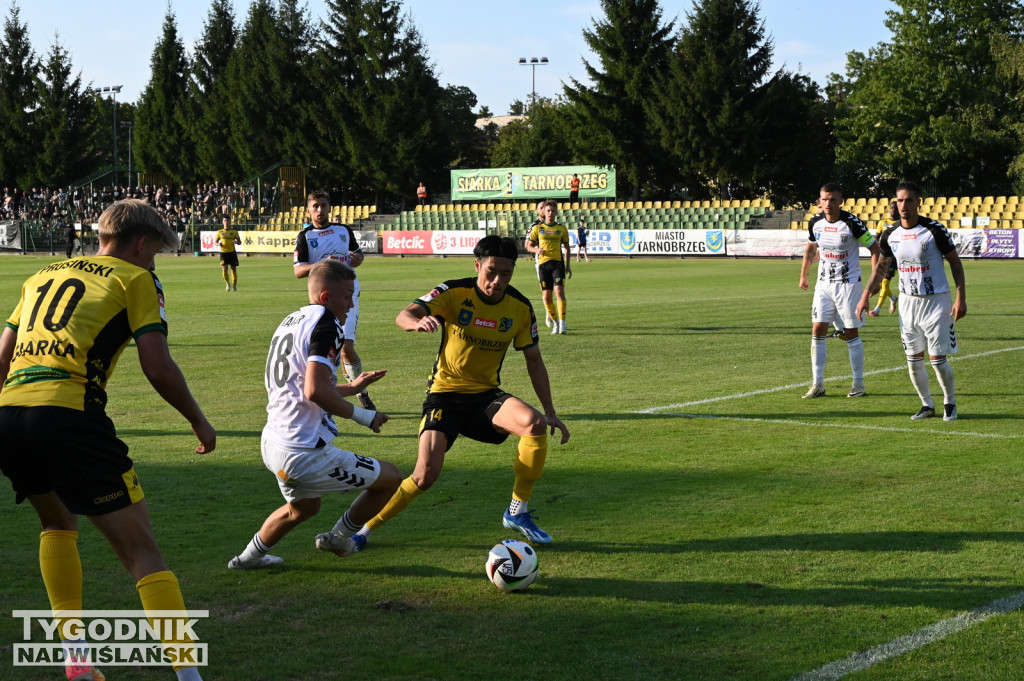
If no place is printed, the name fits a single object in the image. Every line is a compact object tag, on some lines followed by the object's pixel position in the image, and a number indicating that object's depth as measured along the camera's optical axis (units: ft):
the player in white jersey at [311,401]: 17.60
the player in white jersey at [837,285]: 38.86
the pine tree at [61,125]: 295.48
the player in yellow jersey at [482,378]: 20.97
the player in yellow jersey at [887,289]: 37.14
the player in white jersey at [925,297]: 34.22
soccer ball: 18.26
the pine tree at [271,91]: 267.18
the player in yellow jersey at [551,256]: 60.44
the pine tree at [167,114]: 296.71
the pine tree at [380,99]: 243.81
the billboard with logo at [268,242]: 191.62
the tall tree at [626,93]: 212.43
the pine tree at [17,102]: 297.33
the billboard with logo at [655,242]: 155.43
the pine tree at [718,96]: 200.13
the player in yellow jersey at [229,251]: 97.09
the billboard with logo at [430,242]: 174.19
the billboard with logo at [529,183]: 195.93
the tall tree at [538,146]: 252.21
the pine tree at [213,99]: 283.79
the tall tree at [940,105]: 180.04
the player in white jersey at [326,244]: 39.83
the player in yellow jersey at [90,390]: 13.70
